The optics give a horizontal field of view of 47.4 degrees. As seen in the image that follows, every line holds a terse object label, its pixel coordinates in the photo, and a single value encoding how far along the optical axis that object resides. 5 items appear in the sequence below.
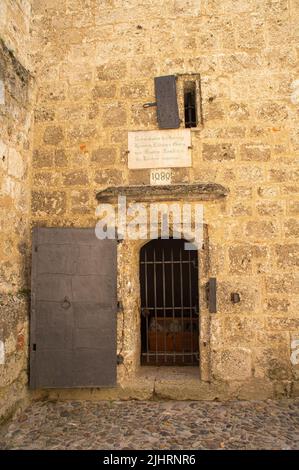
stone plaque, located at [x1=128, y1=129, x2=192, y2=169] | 3.80
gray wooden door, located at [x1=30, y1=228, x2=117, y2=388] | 3.53
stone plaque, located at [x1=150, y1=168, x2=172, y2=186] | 3.79
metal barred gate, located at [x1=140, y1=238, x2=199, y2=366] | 4.50
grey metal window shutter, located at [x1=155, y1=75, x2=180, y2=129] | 3.85
